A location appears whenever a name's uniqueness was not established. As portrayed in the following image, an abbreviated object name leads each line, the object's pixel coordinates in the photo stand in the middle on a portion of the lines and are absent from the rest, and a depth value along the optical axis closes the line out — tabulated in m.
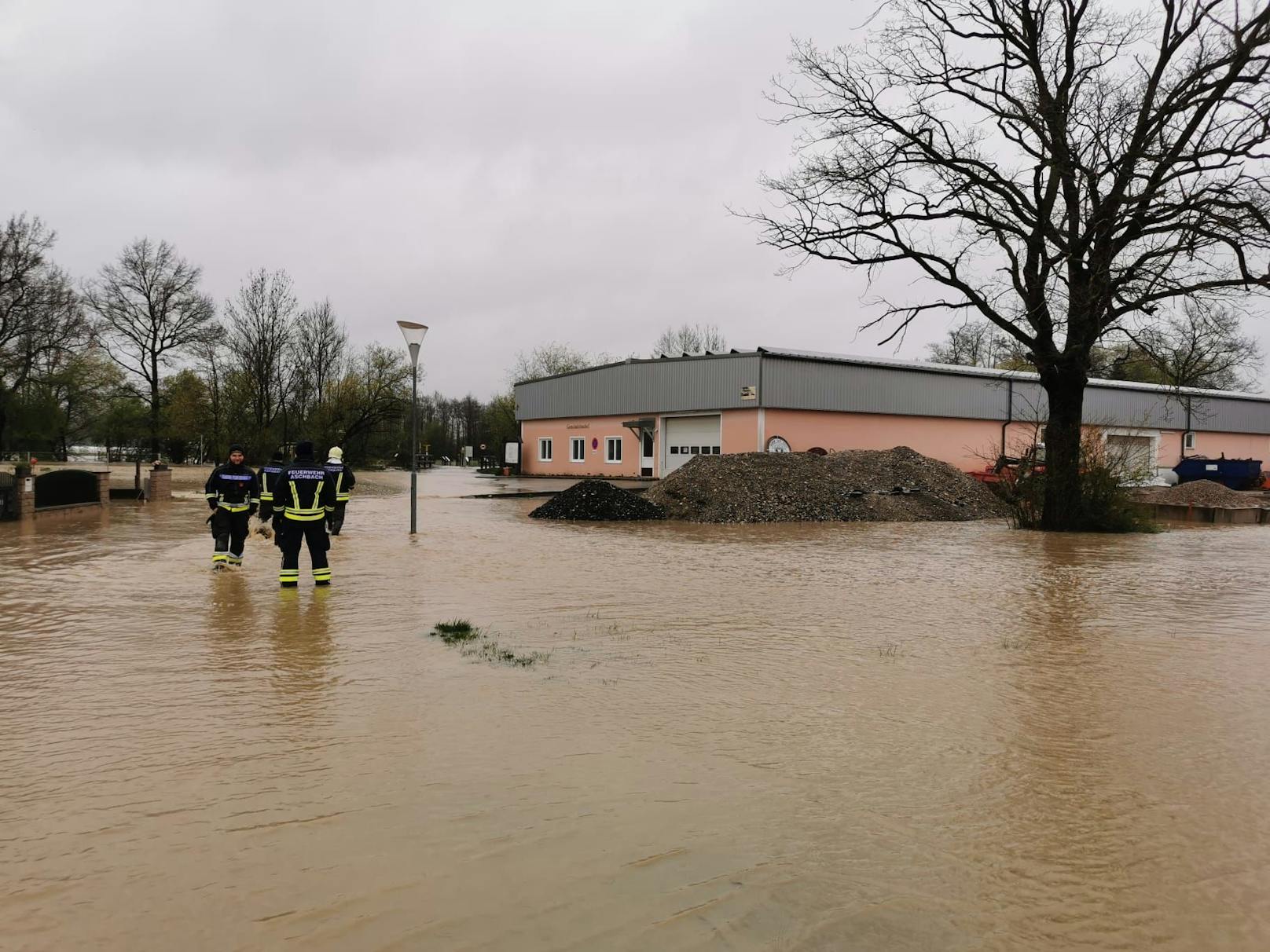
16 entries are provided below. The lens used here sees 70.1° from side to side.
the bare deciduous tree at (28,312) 34.50
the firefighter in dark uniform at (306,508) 10.26
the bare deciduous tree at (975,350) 78.00
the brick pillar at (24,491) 18.95
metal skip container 36.25
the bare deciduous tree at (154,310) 40.88
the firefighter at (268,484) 10.98
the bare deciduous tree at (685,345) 86.94
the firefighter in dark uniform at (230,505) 11.59
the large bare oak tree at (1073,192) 18.31
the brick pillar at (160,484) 26.98
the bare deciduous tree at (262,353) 34.62
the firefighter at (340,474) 11.53
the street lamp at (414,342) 17.23
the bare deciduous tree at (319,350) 50.26
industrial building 40.50
